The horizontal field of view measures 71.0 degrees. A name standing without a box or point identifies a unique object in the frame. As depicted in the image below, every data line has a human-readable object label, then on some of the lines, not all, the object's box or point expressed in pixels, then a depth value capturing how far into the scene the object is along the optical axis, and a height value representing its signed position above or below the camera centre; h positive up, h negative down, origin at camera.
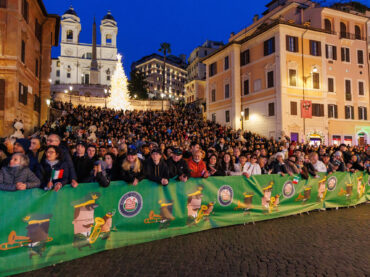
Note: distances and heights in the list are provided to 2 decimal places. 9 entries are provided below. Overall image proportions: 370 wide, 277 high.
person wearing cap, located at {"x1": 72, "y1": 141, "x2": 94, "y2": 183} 5.55 -0.17
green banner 4.02 -1.14
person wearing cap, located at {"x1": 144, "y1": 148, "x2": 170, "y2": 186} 5.38 -0.29
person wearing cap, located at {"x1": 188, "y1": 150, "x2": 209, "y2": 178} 6.45 -0.25
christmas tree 33.41 +8.46
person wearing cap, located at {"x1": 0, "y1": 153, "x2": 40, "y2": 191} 4.02 -0.30
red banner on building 25.45 +4.56
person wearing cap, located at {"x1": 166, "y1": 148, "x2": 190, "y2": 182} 5.68 -0.26
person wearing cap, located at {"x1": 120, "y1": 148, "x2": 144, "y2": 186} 5.05 -0.28
